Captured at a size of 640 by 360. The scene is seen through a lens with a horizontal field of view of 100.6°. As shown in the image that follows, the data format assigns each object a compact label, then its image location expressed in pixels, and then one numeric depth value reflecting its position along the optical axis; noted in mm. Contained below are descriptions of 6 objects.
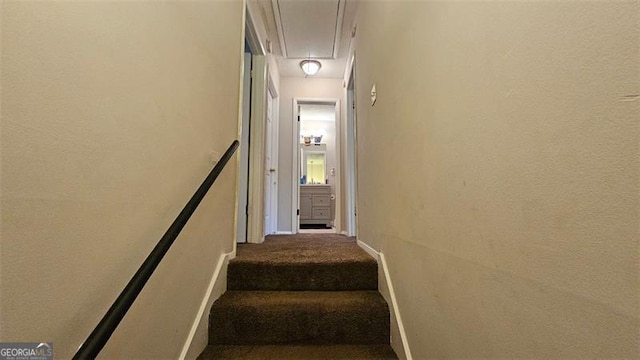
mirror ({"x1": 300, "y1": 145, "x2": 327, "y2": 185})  8008
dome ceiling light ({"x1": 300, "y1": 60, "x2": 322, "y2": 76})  3928
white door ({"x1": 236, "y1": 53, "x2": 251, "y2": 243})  2855
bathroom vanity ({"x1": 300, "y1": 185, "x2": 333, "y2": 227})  6980
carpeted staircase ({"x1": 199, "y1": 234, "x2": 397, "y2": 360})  1470
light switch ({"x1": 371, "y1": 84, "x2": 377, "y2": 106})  1992
